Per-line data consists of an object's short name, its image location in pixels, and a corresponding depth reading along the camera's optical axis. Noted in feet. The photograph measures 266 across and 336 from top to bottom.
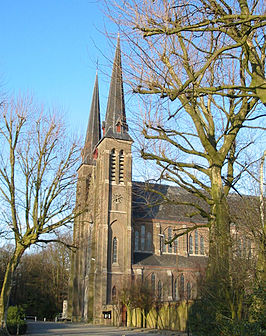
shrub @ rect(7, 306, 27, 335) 68.03
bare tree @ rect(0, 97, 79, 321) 54.26
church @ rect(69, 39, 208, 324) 117.50
